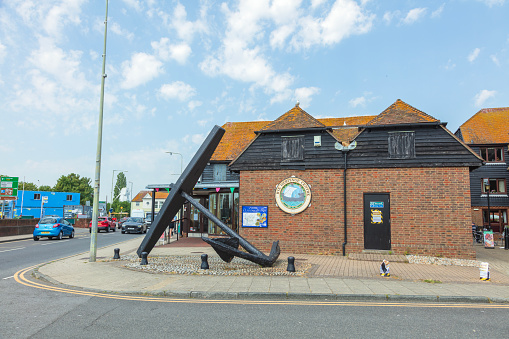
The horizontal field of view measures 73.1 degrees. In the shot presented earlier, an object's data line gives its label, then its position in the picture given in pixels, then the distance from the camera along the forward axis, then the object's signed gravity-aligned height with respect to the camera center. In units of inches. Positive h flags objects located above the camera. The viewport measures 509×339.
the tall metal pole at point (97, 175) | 465.7 +41.8
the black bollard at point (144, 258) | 415.5 -63.7
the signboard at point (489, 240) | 741.9 -66.1
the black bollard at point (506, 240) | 716.7 -64.5
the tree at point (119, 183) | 3855.8 +246.6
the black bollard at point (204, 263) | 388.6 -64.6
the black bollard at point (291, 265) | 368.5 -62.3
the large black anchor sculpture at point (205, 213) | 352.2 -12.7
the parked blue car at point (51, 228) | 876.0 -63.2
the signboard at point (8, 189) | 1002.7 +43.9
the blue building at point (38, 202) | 2164.1 +14.8
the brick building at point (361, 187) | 505.4 +32.9
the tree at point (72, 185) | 2960.9 +167.2
